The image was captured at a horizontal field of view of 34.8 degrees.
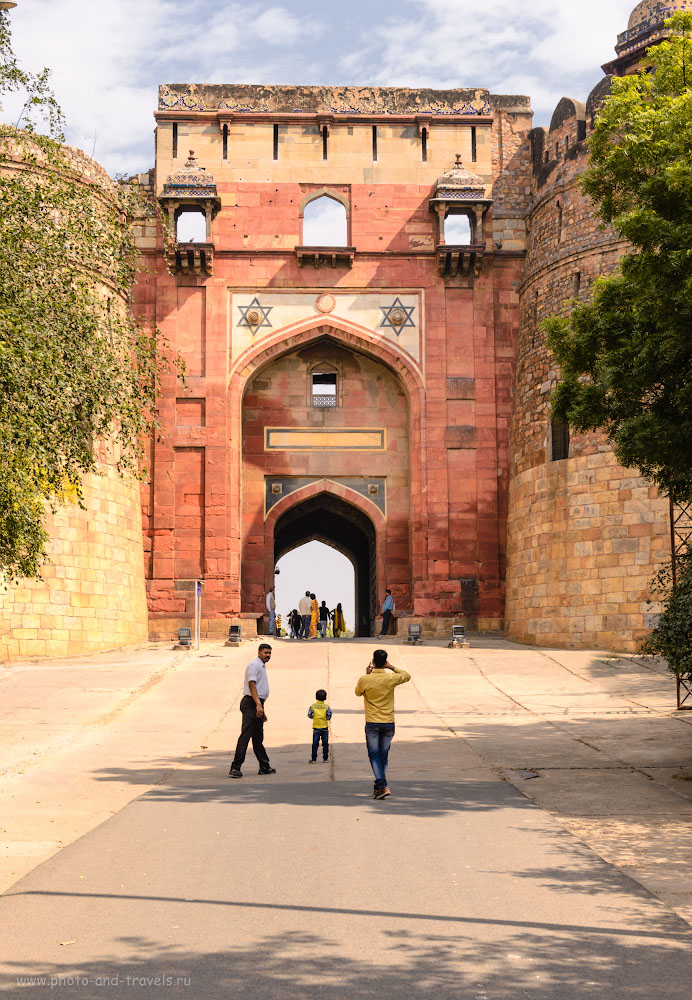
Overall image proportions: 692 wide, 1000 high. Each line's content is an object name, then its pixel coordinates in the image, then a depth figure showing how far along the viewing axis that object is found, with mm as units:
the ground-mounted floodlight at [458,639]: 22516
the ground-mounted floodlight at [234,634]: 22783
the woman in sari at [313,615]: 28905
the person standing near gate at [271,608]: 25538
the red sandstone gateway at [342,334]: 25734
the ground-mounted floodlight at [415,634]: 23156
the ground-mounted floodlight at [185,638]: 22016
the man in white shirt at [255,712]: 9766
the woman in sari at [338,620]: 31281
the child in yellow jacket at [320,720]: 10422
